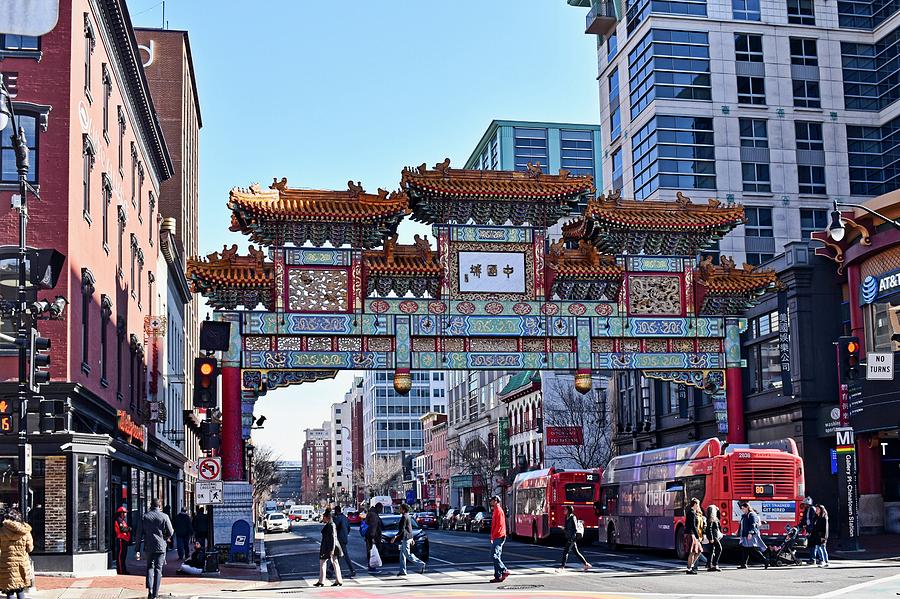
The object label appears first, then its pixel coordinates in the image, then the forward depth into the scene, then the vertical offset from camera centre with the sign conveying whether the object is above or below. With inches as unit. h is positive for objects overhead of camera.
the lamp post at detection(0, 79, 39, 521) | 836.3 +110.5
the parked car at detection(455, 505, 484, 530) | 2810.0 -188.6
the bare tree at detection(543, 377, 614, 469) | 2972.4 +60.2
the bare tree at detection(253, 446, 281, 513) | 4303.9 -107.1
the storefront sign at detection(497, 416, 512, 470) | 3853.3 +0.6
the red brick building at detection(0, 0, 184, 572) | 1151.0 +230.1
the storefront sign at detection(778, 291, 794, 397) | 1717.5 +158.4
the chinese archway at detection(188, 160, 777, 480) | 1397.6 +201.1
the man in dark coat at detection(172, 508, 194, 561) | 1368.1 -100.2
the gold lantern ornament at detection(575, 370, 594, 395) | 1448.9 +75.9
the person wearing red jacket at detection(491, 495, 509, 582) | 1051.3 -93.1
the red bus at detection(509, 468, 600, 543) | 1846.7 -95.6
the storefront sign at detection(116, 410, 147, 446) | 1469.0 +30.1
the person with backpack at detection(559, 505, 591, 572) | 1202.0 -102.3
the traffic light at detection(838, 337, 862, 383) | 1141.7 +77.4
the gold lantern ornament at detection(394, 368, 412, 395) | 1418.6 +80.8
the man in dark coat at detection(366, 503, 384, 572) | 1302.9 -97.7
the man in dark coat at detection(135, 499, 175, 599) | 891.4 -75.3
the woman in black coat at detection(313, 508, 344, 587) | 1079.6 -101.4
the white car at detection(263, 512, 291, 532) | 3048.7 -208.7
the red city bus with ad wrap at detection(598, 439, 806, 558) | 1231.5 -59.5
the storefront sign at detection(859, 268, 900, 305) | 1641.2 +218.7
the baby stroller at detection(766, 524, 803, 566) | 1216.2 -126.0
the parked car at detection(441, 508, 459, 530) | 3049.5 -210.4
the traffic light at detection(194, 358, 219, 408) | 1088.2 +64.8
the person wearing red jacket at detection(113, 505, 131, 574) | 1215.6 -95.3
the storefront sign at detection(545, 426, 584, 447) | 3075.8 +12.1
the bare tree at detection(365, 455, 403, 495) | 6638.8 -180.5
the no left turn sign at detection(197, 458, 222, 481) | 1168.8 -21.0
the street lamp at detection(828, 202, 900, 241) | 991.0 +187.2
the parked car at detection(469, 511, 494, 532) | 2635.3 -189.6
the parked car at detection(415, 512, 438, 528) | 3270.2 -224.5
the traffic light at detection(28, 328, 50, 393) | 861.2 +69.9
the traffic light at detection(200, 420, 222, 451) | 1134.4 +12.4
